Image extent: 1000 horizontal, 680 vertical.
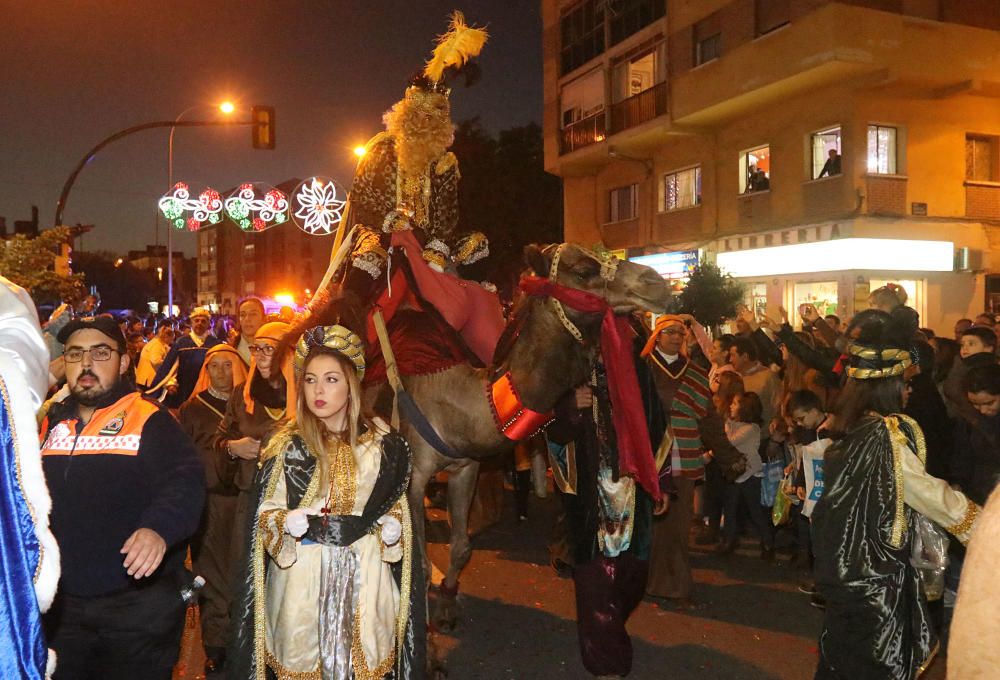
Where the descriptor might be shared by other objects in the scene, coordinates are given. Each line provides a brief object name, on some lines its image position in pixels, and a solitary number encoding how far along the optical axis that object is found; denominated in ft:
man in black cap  11.82
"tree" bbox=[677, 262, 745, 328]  49.90
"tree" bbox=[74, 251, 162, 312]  174.99
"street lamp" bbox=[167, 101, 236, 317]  75.52
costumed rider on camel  20.58
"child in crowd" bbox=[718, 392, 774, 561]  28.50
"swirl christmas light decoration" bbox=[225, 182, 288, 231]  47.03
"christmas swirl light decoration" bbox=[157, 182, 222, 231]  50.39
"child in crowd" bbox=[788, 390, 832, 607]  25.02
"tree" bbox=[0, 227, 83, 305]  43.68
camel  17.25
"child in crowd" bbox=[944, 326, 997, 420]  22.59
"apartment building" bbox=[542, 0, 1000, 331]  61.11
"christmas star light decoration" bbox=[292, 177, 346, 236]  39.06
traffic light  59.47
